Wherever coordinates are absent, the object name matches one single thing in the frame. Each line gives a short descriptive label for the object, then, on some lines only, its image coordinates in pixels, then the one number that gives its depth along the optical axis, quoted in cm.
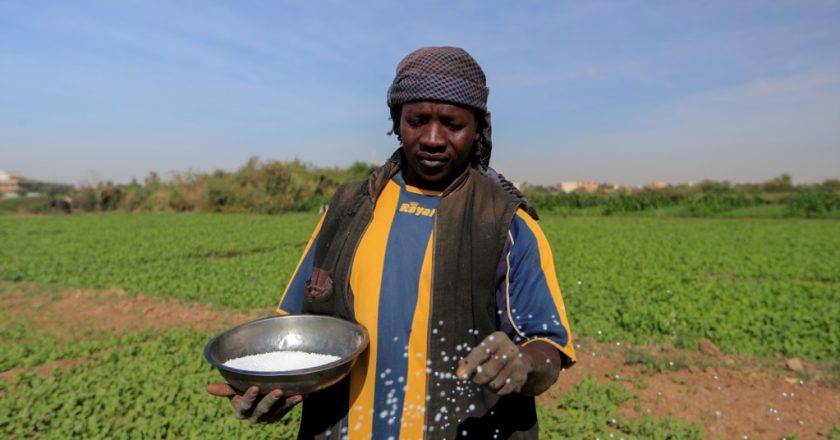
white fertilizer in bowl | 180
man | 160
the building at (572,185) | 7681
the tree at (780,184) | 5792
